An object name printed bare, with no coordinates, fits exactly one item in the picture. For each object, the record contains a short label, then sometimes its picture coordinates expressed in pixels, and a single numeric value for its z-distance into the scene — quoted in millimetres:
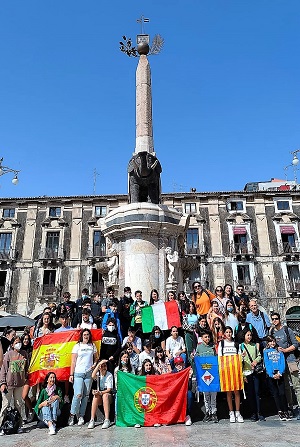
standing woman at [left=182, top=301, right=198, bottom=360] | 7153
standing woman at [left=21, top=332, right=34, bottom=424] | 6720
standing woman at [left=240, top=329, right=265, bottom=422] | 6207
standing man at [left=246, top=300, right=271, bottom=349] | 7357
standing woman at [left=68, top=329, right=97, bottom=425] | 6270
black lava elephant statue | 12266
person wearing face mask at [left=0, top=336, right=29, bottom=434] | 6602
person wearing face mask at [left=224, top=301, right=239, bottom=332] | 7526
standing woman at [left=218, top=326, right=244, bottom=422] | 6246
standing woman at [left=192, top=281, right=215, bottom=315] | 8492
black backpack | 5812
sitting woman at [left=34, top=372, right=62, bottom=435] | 5961
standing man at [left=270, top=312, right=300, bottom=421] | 6617
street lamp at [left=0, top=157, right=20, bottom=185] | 24341
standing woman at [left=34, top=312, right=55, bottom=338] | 7609
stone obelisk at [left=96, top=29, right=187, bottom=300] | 10406
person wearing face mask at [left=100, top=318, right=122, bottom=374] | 6922
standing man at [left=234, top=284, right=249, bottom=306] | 8421
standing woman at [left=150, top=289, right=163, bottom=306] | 8602
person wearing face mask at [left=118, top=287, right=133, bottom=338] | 8016
